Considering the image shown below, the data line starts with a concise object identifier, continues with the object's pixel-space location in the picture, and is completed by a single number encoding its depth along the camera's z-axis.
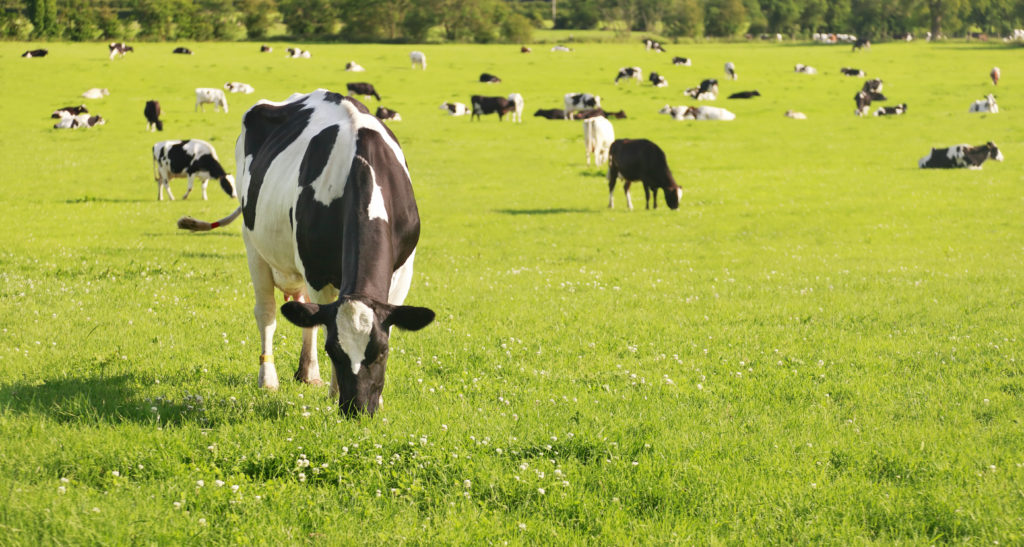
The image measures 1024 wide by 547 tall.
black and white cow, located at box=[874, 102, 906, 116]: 57.12
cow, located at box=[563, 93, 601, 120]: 60.50
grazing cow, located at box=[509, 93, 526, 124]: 57.27
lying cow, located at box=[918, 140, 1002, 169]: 37.88
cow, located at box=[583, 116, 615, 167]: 37.47
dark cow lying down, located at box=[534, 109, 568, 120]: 57.91
